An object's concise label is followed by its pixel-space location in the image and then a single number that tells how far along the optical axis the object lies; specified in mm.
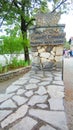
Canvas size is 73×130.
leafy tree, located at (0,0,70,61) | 3887
